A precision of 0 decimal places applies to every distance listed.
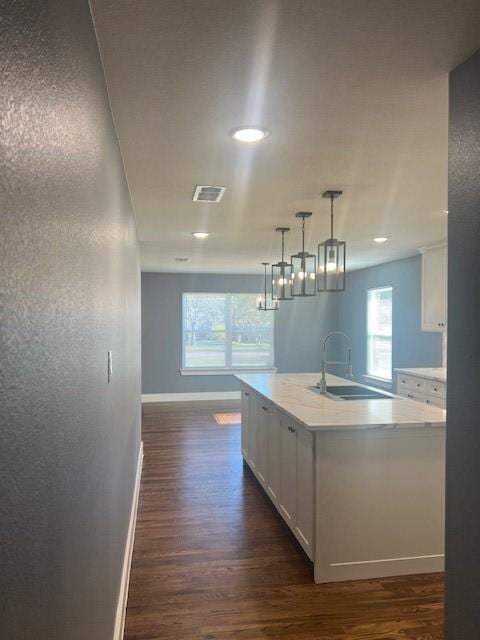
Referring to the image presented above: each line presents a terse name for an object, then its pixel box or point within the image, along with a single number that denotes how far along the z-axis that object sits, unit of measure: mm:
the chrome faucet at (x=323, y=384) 3927
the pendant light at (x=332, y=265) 3096
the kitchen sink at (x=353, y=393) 3782
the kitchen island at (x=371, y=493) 2770
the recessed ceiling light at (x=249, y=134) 2066
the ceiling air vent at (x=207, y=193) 3004
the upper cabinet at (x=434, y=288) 5402
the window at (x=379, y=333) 7289
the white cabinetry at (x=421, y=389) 5000
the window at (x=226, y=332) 9047
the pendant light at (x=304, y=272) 3581
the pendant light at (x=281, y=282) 4301
